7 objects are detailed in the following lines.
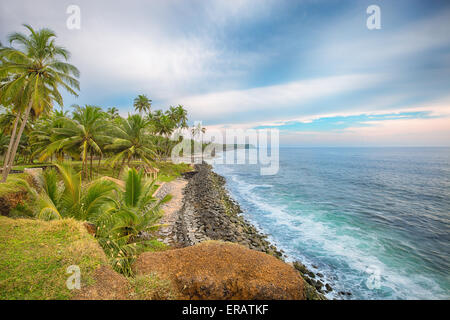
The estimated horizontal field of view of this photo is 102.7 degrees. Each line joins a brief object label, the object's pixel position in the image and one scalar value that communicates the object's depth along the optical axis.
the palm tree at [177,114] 49.06
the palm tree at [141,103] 46.44
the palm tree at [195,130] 79.05
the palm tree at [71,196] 6.19
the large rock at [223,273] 4.74
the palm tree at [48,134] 18.79
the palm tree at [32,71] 11.97
